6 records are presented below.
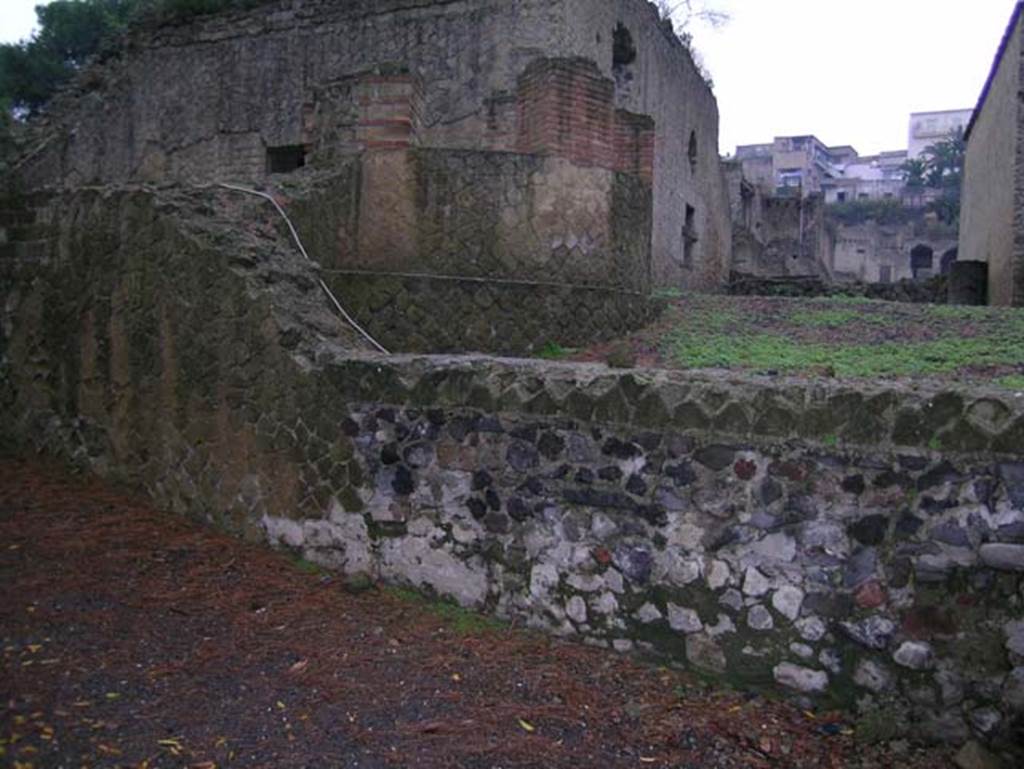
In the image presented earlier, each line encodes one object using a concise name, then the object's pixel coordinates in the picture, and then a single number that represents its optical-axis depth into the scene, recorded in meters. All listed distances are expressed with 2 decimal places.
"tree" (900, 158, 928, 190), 53.35
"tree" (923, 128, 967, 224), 50.98
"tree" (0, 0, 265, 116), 27.95
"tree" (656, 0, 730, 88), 18.43
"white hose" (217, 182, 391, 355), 7.03
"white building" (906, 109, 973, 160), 77.94
